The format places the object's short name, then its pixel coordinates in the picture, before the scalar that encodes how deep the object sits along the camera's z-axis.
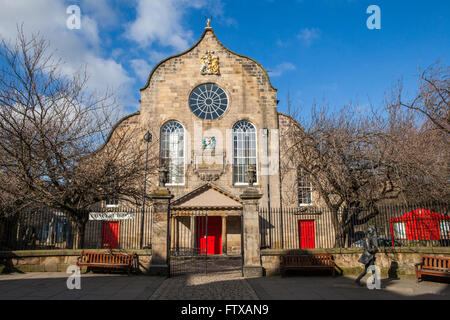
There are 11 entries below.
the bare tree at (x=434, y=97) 8.95
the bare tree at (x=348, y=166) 11.61
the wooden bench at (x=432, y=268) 8.84
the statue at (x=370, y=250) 8.85
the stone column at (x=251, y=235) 10.66
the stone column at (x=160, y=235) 10.58
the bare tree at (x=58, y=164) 9.02
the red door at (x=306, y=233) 19.55
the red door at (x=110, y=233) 18.97
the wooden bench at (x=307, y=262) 10.49
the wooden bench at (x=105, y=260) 10.52
